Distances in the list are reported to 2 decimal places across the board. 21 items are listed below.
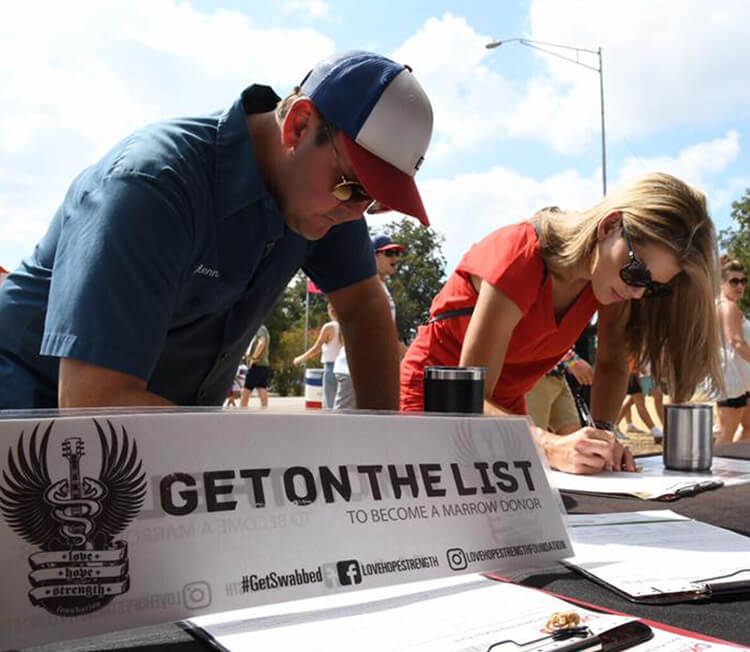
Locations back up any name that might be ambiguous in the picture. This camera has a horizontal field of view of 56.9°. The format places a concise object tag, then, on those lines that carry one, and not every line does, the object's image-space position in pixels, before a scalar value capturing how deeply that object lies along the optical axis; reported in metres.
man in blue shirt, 0.90
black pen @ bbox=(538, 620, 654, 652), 0.57
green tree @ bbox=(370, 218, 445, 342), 41.41
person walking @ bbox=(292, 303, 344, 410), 6.15
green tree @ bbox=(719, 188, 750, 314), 29.44
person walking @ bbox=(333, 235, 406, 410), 5.06
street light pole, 11.34
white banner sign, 0.59
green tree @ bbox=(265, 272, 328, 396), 26.52
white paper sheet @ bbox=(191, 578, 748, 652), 0.58
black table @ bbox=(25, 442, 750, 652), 0.58
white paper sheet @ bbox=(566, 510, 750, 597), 0.78
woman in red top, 1.67
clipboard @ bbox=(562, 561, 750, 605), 0.73
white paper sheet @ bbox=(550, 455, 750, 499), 1.37
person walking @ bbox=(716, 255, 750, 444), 5.17
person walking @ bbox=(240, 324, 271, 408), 9.03
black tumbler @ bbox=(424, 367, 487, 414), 1.05
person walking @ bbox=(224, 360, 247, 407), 11.00
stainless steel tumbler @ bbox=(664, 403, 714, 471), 1.68
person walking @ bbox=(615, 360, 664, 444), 7.99
